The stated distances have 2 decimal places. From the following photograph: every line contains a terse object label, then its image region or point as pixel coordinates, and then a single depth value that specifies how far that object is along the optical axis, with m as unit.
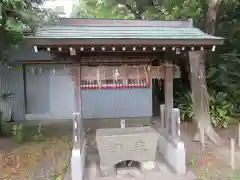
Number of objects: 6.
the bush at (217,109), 6.44
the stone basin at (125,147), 3.63
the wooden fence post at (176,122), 3.81
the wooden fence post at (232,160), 3.83
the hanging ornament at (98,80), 3.80
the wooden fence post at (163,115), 4.43
